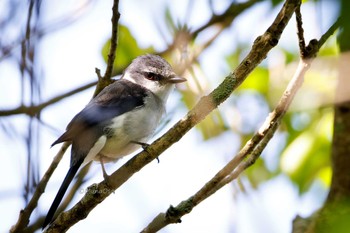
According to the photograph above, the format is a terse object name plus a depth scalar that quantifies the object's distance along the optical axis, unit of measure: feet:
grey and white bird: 25.43
